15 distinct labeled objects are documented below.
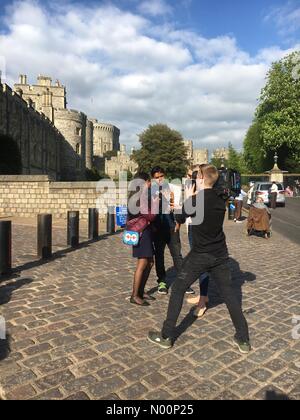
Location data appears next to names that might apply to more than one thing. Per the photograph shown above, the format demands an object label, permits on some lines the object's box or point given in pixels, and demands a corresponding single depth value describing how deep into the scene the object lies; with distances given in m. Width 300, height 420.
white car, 21.86
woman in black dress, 4.65
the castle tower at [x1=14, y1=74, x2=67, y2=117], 62.40
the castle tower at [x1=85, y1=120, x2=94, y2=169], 60.06
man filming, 3.50
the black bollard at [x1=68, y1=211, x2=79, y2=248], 9.30
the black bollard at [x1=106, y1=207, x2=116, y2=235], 12.35
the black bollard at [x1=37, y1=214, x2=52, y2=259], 7.67
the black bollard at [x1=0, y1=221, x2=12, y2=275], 6.18
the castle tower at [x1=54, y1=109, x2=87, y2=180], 54.78
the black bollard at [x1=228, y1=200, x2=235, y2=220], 16.59
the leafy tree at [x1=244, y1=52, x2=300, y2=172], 35.69
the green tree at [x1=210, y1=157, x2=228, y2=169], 90.84
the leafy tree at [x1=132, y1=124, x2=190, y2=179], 58.69
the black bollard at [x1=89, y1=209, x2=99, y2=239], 10.95
